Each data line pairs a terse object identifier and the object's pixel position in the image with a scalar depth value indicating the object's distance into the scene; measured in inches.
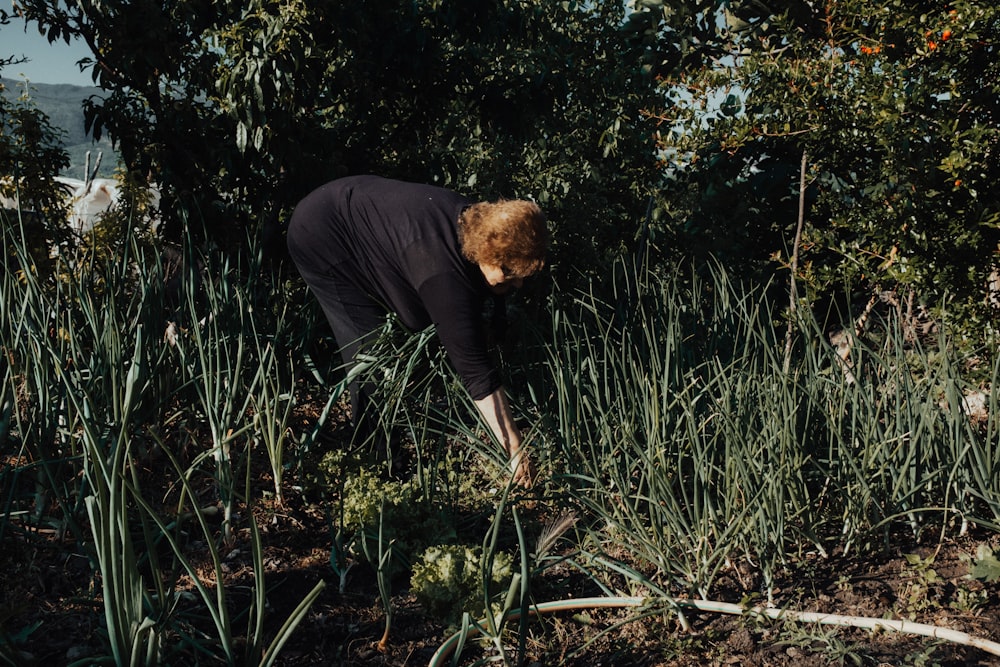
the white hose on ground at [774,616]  75.3
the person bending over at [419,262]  104.6
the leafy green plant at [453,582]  83.8
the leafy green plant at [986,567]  84.4
